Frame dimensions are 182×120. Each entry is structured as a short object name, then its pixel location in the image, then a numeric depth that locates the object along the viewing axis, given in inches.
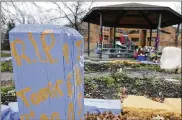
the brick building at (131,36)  856.9
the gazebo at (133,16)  527.8
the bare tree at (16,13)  335.0
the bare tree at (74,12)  851.4
